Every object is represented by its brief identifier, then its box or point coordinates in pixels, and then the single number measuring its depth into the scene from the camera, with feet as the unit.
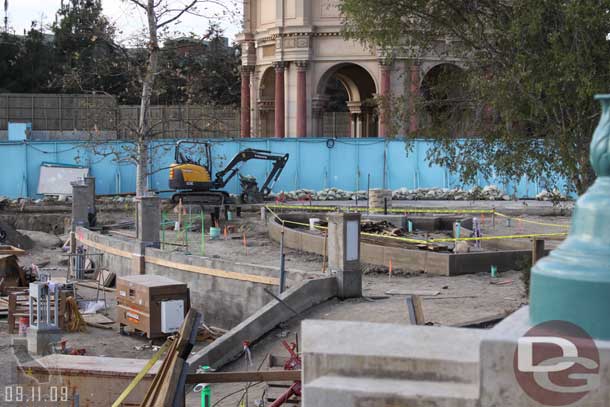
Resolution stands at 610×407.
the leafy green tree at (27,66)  216.74
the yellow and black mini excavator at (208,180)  122.72
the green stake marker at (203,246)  87.03
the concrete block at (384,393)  15.01
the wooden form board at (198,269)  65.36
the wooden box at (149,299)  61.82
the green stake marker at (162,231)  91.07
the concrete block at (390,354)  15.49
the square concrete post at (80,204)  106.22
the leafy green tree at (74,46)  211.31
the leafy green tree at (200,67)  112.32
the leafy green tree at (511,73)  46.83
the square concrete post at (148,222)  84.64
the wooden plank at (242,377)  26.84
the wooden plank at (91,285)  86.32
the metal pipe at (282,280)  60.44
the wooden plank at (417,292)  60.28
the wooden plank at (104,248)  87.81
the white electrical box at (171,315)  61.67
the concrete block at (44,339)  58.95
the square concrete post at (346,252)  57.52
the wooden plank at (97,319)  69.77
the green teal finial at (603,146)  15.42
